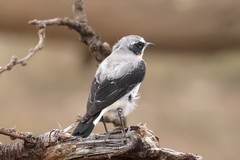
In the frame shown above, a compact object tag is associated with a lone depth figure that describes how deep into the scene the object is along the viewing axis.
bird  6.80
